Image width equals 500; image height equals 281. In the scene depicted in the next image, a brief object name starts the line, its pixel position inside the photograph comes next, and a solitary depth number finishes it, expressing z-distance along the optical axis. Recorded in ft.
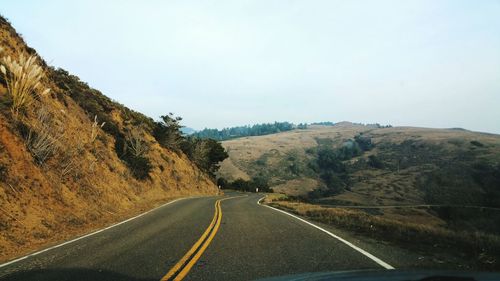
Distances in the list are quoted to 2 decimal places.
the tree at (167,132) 139.13
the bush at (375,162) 371.47
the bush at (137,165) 92.43
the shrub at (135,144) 98.05
